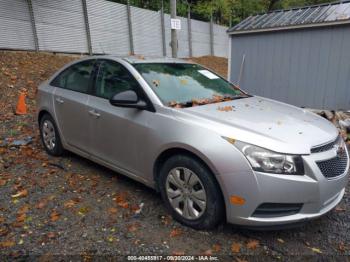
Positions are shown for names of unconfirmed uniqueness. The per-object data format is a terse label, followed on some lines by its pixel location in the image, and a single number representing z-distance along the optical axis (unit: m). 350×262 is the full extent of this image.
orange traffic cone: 7.17
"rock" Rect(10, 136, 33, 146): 5.44
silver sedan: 2.56
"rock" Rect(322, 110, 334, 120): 7.11
